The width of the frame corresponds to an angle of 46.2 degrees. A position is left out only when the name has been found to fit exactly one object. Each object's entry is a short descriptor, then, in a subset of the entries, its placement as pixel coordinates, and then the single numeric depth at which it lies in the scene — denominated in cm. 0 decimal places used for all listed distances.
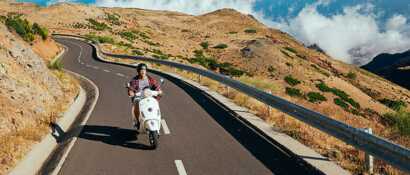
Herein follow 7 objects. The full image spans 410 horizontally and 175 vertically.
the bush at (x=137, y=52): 5528
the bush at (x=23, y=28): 3709
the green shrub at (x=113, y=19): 12112
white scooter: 1025
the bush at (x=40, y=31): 4744
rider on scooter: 1138
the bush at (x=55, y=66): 2528
